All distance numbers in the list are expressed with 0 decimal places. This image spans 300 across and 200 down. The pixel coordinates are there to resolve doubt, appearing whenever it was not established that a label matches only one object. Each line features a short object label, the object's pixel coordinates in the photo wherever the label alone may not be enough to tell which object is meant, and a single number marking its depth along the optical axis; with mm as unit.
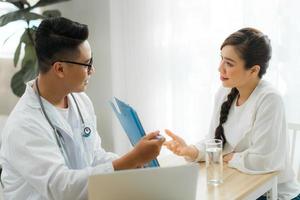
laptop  1153
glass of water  1600
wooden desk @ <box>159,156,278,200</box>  1488
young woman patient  1742
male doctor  1350
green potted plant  2826
